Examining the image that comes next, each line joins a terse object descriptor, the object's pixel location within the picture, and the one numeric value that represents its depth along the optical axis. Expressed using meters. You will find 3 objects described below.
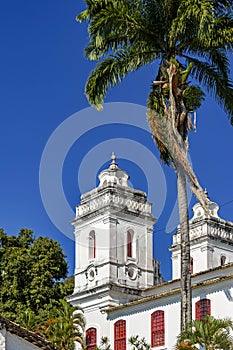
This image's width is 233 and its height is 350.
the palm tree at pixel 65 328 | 37.70
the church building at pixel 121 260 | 39.94
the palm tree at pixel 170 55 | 23.83
